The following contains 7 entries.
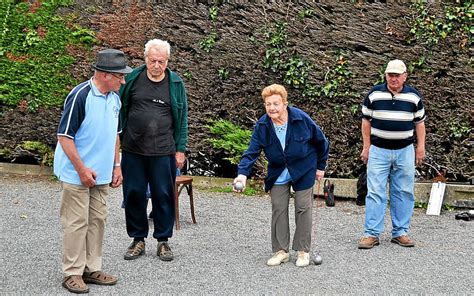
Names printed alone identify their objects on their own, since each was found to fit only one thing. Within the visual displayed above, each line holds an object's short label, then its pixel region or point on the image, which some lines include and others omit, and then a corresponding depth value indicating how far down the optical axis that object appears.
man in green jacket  6.93
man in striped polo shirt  7.64
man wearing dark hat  5.93
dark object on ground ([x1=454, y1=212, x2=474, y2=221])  9.02
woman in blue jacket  6.86
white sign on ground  9.45
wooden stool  8.41
